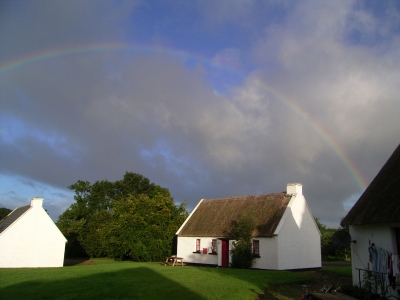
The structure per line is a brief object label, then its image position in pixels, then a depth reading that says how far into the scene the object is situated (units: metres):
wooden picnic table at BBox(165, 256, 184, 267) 30.74
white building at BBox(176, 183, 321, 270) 27.59
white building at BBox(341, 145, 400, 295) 12.75
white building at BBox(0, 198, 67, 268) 32.12
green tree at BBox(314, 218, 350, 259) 40.25
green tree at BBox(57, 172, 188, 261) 37.06
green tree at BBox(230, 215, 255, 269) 28.03
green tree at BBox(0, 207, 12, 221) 71.19
